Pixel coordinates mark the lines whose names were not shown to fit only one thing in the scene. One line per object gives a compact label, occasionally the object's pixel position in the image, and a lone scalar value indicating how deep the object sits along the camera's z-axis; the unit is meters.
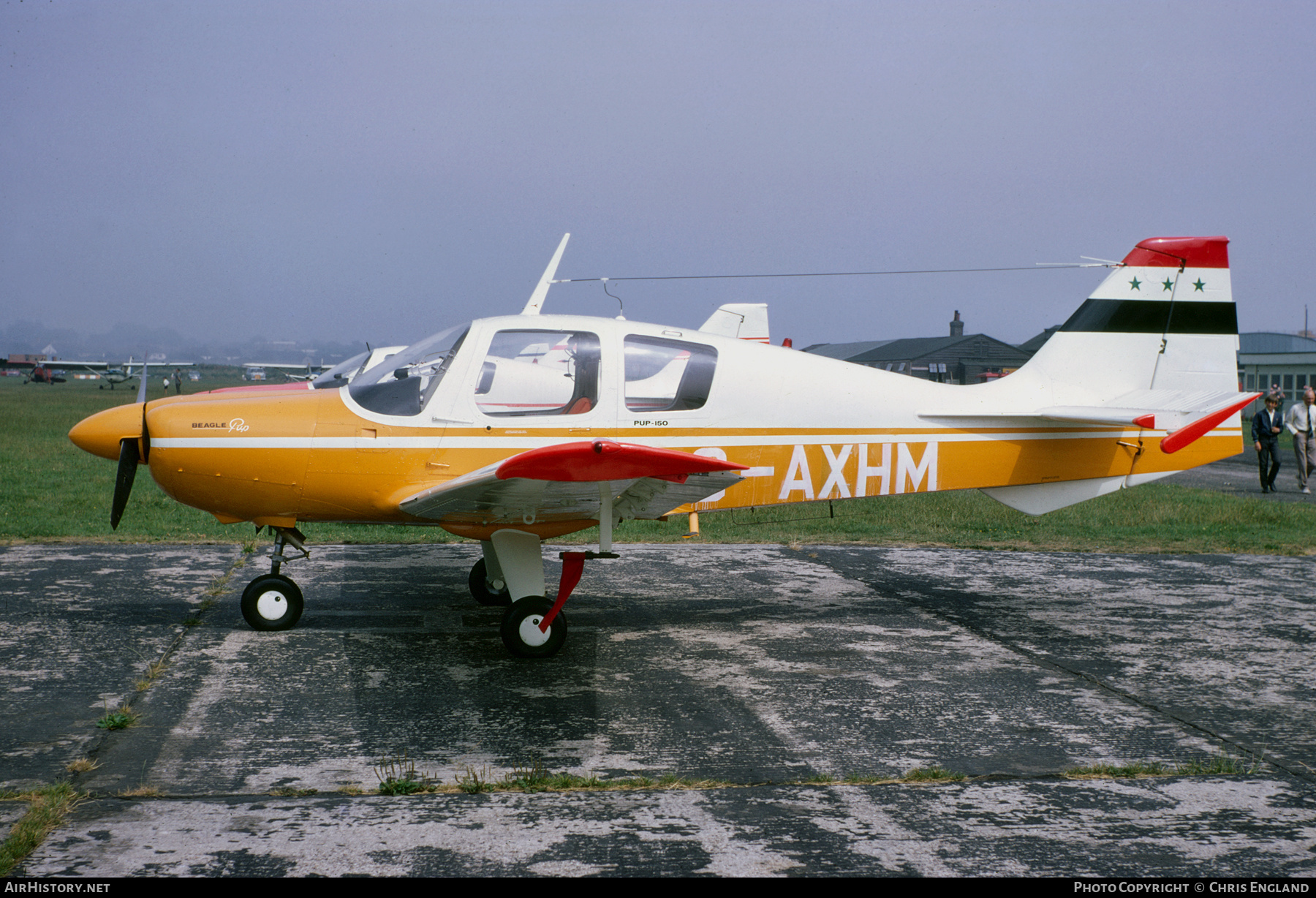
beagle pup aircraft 5.98
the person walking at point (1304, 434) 16.42
